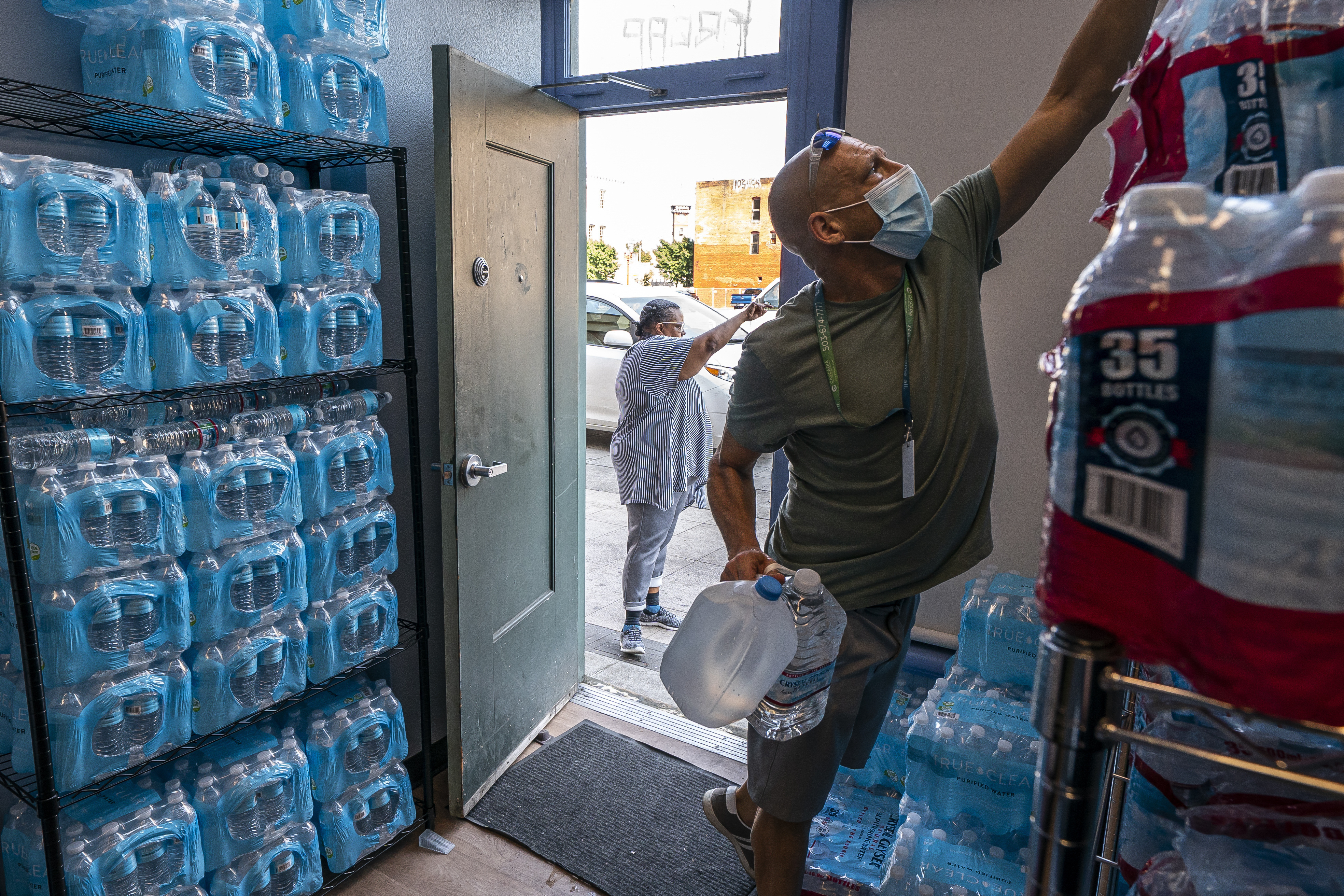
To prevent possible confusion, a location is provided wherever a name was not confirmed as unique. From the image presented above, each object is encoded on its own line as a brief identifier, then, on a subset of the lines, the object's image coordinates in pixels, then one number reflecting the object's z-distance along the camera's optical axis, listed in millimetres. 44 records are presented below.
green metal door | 2287
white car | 7398
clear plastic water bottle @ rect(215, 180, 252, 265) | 1770
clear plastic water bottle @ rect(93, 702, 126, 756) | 1650
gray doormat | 2289
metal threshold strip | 2912
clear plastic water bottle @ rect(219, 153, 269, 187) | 1901
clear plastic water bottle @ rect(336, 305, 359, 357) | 2080
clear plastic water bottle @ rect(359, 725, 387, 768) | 2258
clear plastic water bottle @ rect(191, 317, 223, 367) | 1742
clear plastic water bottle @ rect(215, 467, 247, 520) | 1839
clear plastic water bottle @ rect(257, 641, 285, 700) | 1966
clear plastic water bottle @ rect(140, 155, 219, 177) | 1770
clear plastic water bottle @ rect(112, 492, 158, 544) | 1637
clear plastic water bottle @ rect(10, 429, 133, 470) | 1555
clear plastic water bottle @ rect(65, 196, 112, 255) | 1513
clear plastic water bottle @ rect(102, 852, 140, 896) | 1684
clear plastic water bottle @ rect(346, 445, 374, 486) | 2146
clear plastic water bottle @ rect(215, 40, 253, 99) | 1717
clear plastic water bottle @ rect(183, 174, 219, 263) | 1712
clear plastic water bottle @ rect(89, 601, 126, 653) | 1629
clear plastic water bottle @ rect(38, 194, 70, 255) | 1471
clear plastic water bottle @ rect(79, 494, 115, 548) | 1587
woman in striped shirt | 3615
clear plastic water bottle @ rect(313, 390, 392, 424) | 2152
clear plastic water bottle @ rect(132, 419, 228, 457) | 1741
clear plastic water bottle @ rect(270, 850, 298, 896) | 2035
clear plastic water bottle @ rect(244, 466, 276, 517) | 1896
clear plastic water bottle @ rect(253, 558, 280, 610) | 1945
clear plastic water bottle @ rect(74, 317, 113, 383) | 1547
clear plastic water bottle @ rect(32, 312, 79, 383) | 1497
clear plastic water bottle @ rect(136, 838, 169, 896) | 1741
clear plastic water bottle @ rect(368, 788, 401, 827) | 2297
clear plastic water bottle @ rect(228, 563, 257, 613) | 1890
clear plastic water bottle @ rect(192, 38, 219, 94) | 1658
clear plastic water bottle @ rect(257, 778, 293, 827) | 1997
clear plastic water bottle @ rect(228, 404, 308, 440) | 1935
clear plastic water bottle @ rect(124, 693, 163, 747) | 1703
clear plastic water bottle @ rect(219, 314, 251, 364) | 1799
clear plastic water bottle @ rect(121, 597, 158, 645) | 1678
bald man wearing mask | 1559
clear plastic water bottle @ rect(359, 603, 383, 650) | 2229
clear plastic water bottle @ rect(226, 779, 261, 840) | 1932
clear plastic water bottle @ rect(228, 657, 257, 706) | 1903
